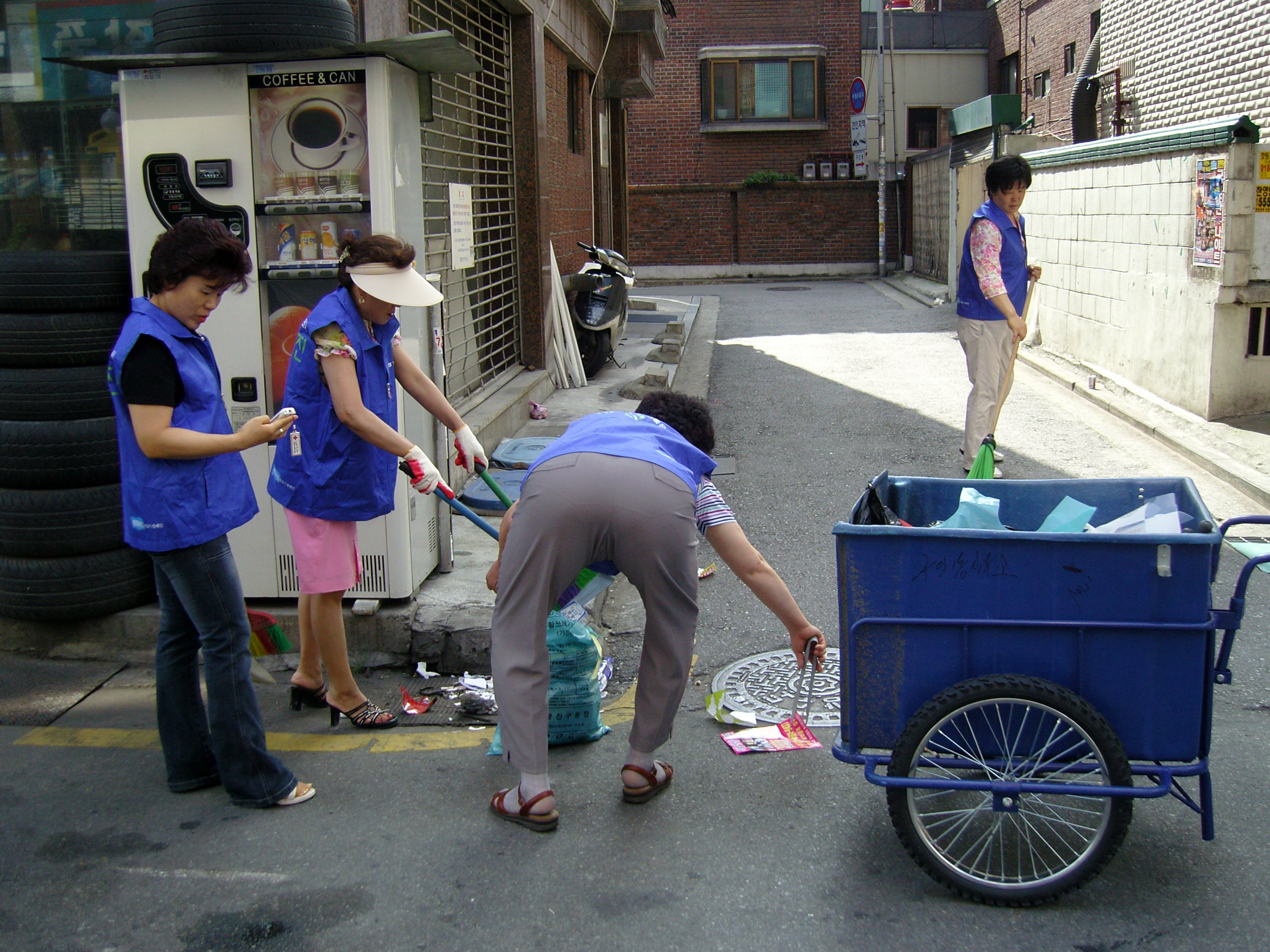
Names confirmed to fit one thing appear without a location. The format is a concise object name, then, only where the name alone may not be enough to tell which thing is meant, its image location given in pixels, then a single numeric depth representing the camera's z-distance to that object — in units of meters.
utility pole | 25.22
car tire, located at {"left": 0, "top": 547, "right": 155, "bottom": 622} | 4.66
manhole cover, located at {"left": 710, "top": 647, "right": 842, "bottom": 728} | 4.31
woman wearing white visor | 3.87
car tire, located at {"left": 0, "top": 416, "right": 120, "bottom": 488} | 4.53
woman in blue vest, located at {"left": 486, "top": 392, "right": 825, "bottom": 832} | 3.17
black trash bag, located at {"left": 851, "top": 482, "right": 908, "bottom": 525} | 3.50
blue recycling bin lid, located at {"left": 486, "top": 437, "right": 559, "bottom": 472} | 7.21
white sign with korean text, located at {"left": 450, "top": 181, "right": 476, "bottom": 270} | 6.90
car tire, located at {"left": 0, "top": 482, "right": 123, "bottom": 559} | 4.57
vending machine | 4.54
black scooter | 11.31
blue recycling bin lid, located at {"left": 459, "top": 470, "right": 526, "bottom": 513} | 6.34
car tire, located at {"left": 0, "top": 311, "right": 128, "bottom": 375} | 4.52
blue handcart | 2.92
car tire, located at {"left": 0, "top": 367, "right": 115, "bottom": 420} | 4.52
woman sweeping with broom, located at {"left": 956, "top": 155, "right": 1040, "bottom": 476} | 7.11
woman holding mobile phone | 3.31
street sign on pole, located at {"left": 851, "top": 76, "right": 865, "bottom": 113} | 27.09
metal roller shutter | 7.04
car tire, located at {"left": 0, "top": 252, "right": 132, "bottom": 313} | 4.50
